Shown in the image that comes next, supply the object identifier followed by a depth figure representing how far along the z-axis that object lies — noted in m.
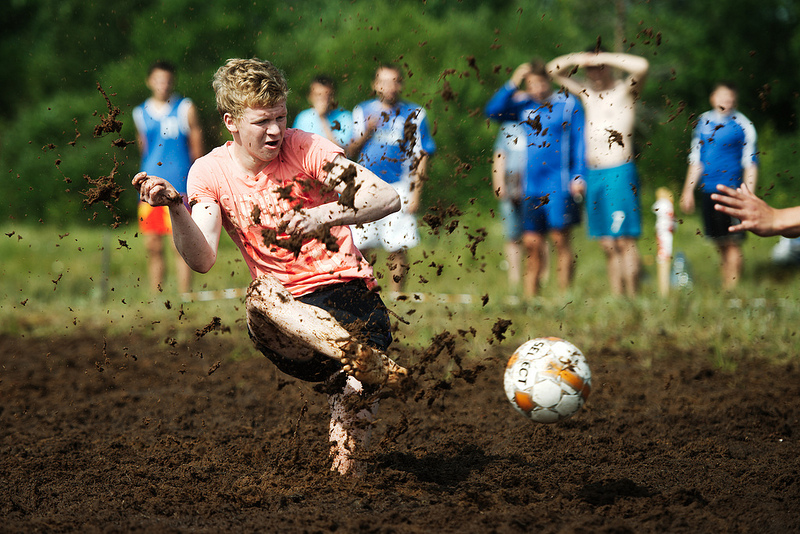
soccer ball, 7.87
